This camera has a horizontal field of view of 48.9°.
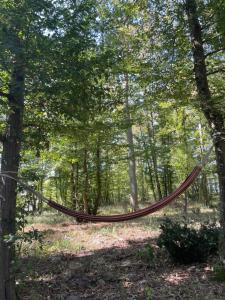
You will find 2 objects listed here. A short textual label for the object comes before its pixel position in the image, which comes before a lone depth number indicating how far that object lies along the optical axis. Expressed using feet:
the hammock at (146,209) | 9.95
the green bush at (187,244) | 10.34
